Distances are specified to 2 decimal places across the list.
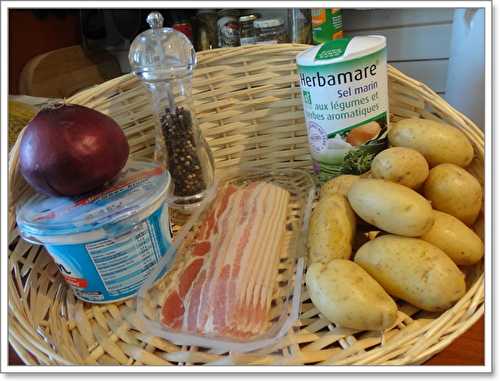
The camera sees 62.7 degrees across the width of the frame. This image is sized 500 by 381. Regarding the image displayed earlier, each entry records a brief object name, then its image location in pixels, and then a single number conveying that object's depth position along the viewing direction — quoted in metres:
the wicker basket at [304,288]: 0.40
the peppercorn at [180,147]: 0.64
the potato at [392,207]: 0.44
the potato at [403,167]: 0.48
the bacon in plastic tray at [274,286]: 0.43
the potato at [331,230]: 0.47
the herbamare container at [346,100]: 0.54
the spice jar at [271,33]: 0.84
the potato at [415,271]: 0.41
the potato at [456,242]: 0.45
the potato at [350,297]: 0.40
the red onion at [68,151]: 0.46
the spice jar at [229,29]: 0.90
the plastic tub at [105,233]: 0.46
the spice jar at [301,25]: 0.85
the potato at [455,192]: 0.48
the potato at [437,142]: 0.52
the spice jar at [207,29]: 0.99
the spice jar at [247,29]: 0.87
